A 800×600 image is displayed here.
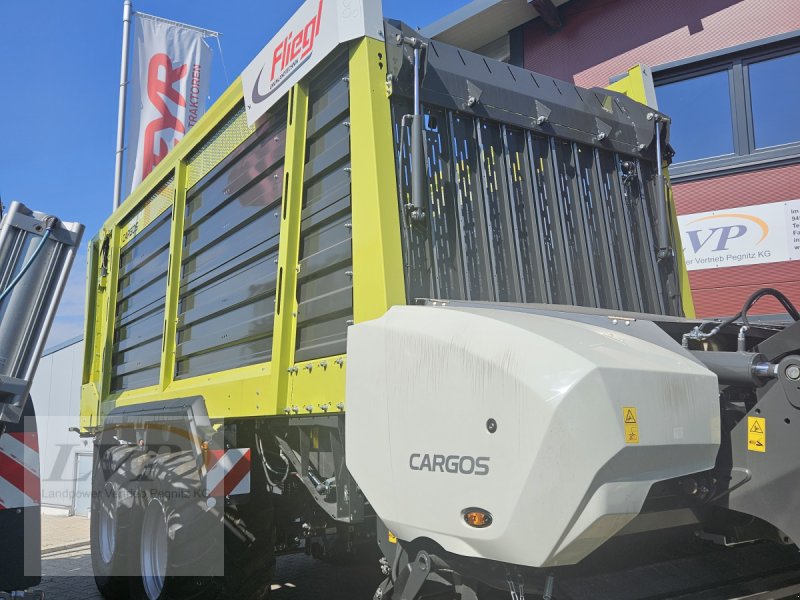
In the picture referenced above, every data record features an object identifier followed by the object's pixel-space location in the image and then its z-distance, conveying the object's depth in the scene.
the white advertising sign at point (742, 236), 7.59
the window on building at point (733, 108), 7.64
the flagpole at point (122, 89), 11.17
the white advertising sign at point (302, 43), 2.95
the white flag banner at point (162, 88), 10.97
